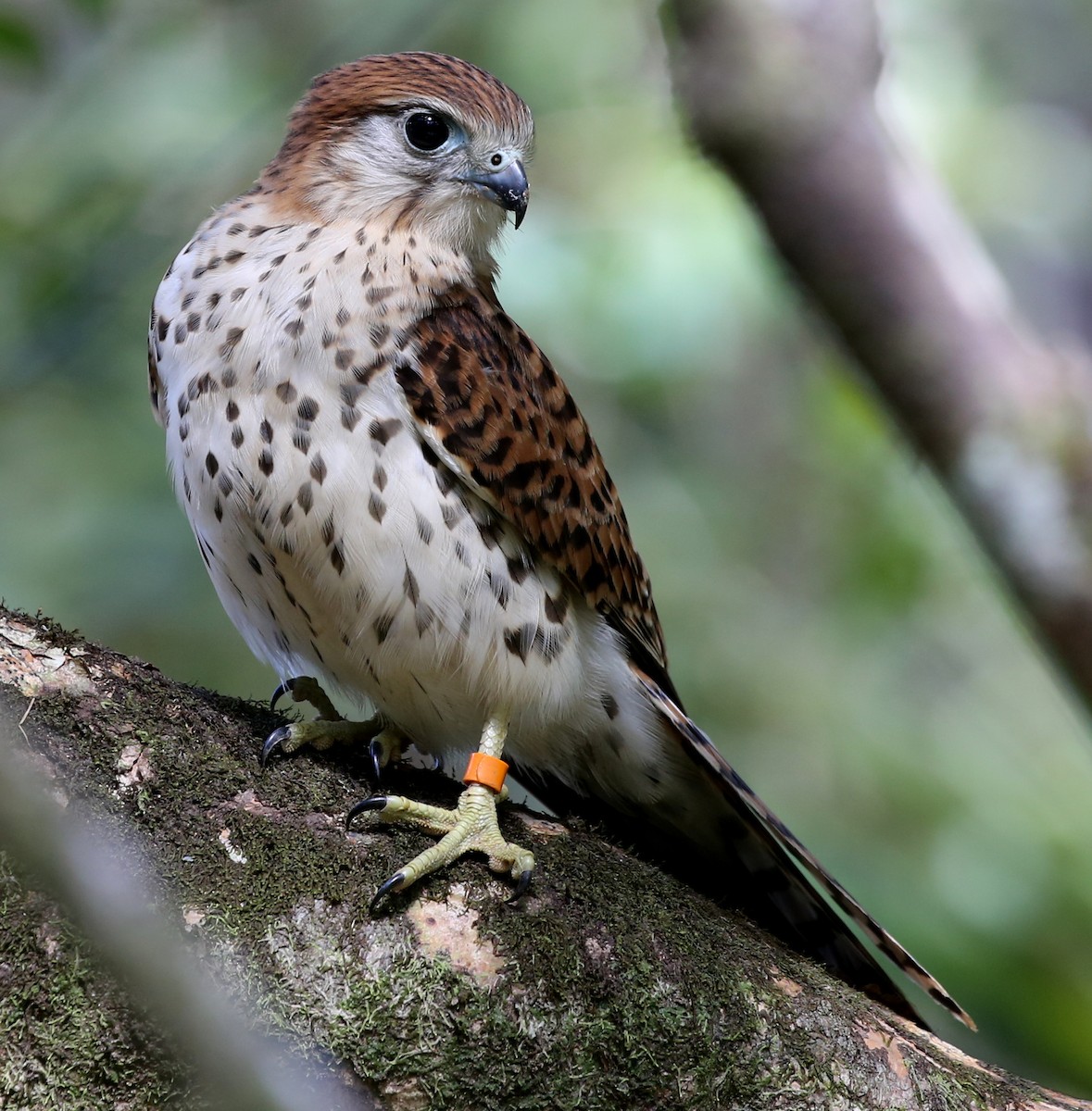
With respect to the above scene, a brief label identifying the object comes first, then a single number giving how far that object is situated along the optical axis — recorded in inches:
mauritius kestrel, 241.8
